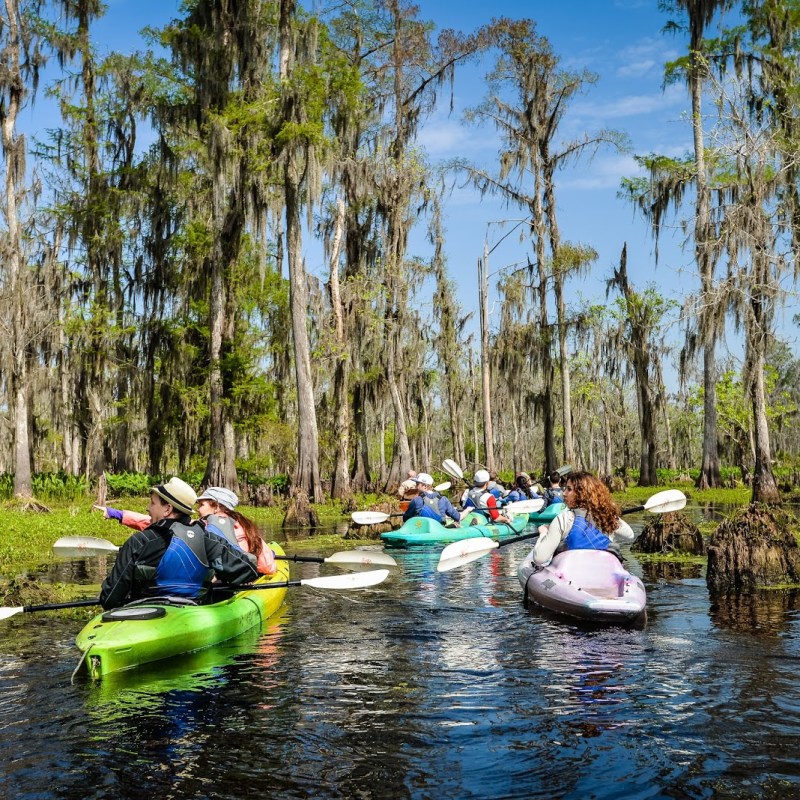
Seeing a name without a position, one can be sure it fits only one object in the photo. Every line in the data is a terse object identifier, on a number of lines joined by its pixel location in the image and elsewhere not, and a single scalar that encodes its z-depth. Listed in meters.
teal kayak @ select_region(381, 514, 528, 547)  14.98
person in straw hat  6.75
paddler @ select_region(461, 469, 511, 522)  17.78
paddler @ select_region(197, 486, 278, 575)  7.83
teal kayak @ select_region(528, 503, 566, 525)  19.50
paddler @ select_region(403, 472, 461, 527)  15.73
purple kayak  7.55
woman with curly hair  8.09
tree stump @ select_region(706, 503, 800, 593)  9.77
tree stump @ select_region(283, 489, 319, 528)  19.22
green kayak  6.09
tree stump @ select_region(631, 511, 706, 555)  12.78
